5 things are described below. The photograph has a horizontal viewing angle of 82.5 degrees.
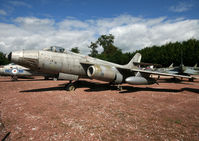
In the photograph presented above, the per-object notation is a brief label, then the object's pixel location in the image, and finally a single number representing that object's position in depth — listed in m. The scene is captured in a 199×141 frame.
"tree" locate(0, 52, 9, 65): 63.97
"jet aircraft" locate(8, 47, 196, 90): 7.26
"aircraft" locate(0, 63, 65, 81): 16.04
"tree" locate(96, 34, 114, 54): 74.56
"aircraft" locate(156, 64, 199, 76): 17.54
